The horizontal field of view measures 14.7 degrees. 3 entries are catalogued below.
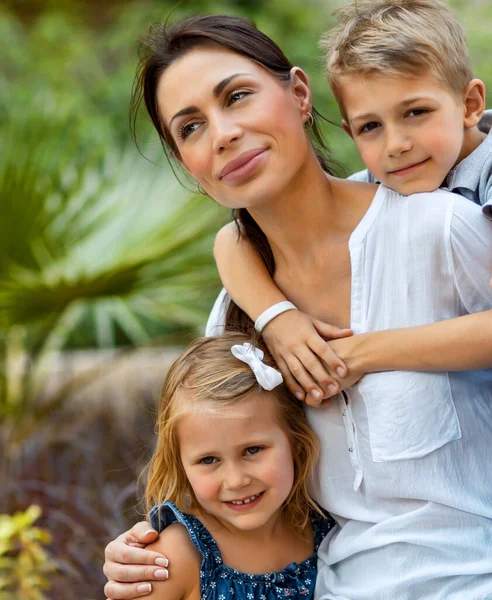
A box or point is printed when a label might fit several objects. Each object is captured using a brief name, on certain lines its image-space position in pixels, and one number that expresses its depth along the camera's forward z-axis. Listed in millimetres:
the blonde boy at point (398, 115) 2022
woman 2001
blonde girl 2056
